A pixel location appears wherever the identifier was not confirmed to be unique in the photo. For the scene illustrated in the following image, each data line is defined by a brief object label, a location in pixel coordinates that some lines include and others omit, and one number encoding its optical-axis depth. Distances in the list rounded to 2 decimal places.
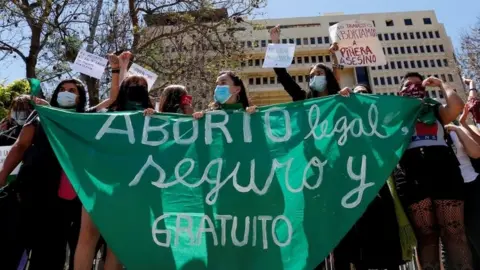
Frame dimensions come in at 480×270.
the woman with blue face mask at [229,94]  3.54
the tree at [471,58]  16.88
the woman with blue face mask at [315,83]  3.61
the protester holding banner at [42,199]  3.14
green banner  2.85
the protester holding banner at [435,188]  2.87
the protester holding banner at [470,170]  3.21
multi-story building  46.41
